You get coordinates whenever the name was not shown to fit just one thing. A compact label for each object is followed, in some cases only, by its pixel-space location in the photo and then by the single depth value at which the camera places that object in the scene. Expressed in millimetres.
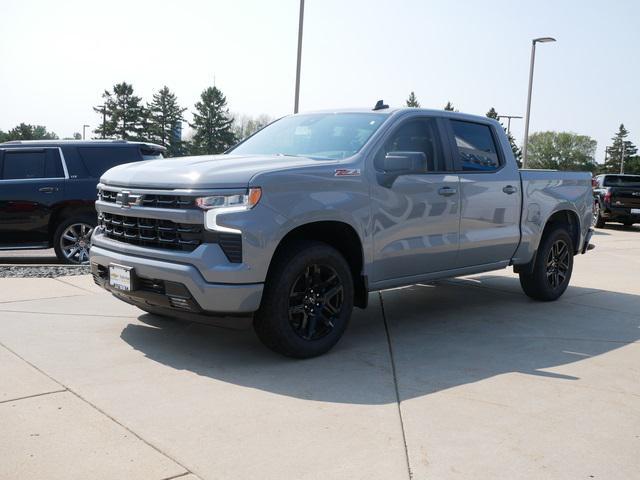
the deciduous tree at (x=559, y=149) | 172838
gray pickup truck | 4812
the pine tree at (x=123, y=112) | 95250
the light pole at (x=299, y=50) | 19859
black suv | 9711
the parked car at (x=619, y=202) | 21536
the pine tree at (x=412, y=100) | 98812
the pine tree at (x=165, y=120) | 97875
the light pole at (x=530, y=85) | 30922
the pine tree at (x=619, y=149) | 151238
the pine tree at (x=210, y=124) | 96562
